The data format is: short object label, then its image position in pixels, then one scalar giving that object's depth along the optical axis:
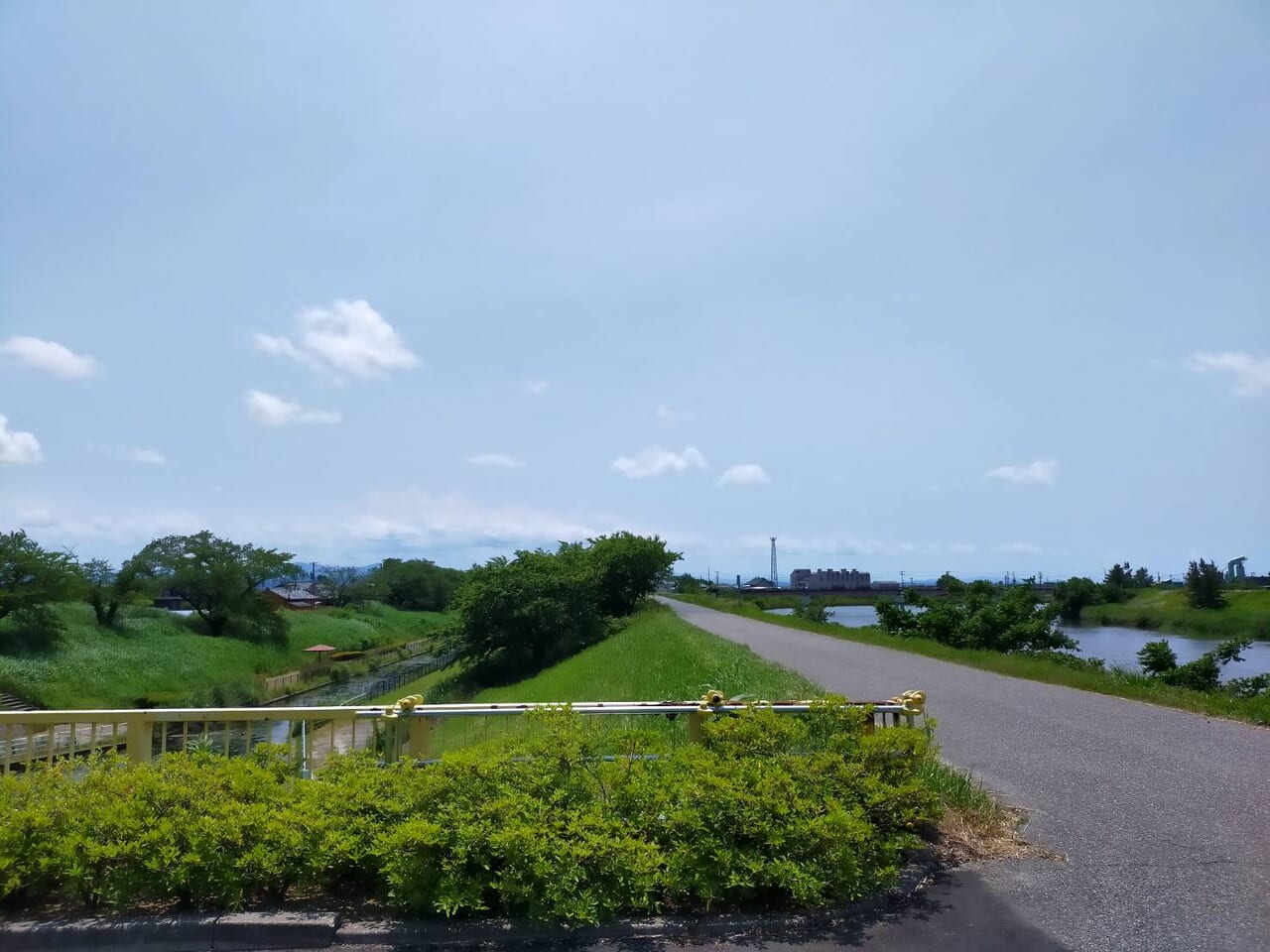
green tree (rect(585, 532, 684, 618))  39.34
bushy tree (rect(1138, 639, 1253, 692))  14.54
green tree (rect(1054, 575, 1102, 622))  54.69
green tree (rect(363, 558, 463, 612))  96.06
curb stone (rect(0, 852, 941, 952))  3.95
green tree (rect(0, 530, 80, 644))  34.44
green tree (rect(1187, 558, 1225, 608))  55.09
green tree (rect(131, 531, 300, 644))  47.59
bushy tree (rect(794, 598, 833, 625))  41.18
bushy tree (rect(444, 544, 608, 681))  32.53
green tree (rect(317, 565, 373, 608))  93.00
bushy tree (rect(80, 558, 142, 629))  41.47
